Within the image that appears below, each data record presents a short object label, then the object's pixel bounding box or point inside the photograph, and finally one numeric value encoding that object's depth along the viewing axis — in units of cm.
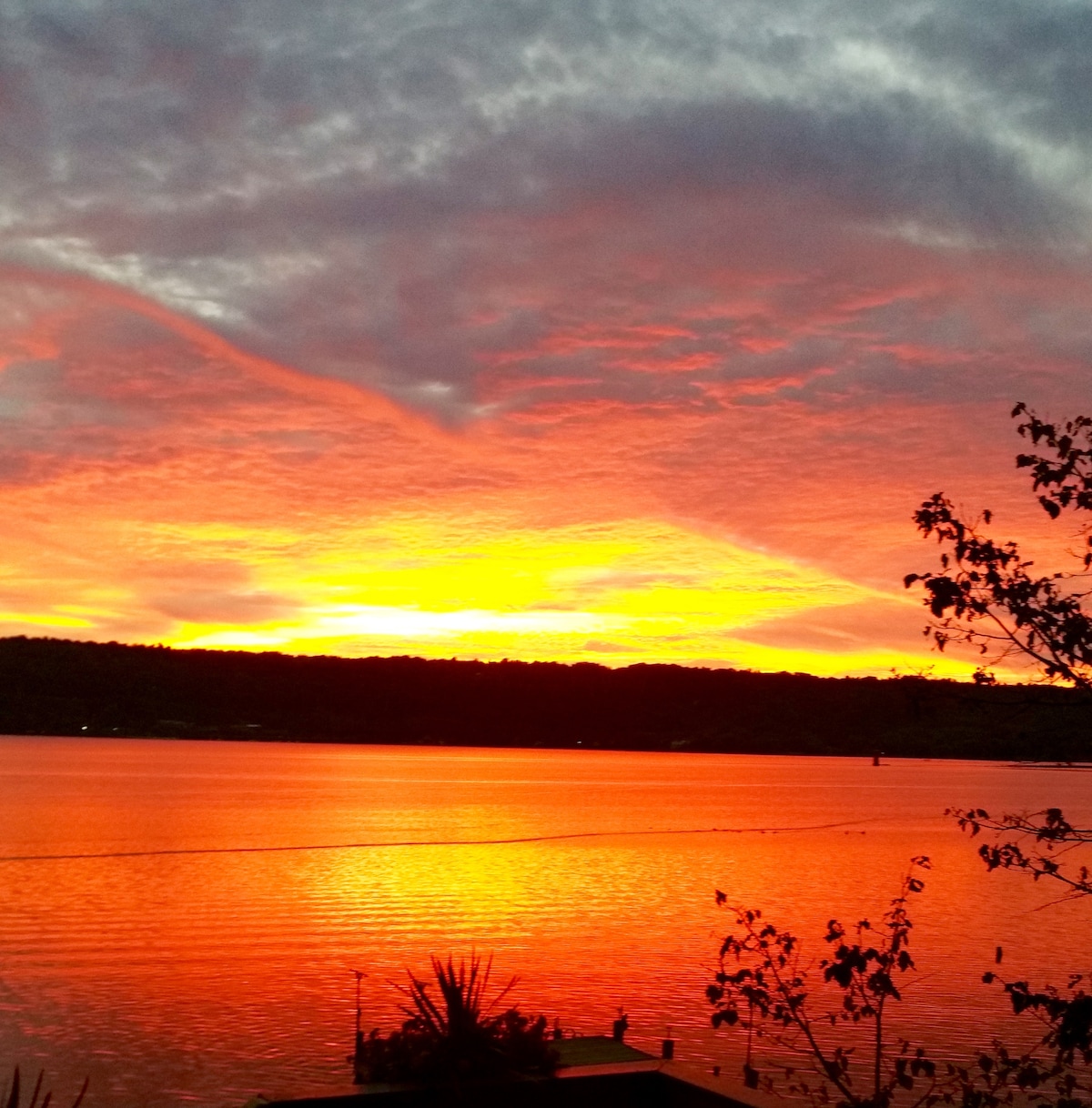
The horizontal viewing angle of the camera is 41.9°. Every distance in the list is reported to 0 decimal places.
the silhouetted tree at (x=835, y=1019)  923
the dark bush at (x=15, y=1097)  593
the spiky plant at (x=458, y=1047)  869
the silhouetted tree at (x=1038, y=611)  679
